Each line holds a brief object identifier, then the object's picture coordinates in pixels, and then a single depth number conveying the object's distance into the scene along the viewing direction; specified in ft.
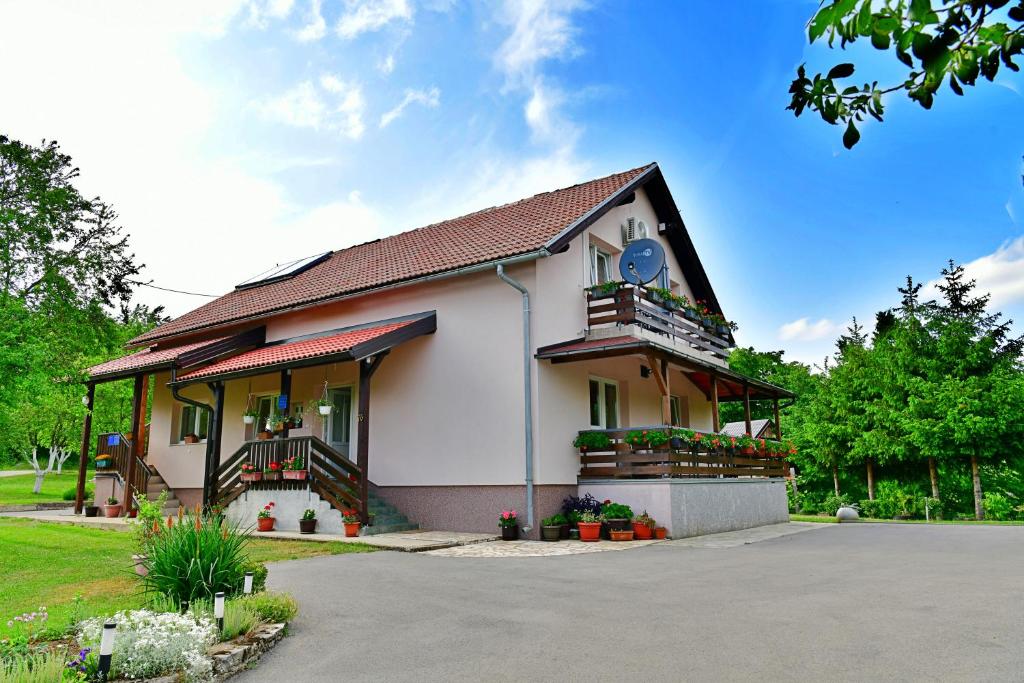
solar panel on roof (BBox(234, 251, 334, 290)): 63.87
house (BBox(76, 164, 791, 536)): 40.01
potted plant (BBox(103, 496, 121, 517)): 51.70
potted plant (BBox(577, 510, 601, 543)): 38.22
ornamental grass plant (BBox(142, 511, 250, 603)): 17.37
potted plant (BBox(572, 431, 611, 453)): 41.45
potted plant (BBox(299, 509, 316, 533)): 39.91
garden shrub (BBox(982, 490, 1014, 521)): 71.36
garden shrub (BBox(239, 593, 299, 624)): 16.92
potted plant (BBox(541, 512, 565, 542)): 38.01
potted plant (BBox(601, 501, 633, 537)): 38.47
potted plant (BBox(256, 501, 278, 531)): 41.68
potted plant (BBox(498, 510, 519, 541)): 38.11
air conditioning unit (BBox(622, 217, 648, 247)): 51.26
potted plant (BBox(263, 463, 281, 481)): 42.42
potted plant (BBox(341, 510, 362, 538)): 38.01
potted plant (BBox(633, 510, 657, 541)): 38.65
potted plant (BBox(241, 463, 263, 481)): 43.29
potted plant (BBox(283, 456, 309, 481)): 41.19
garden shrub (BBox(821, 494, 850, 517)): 82.40
